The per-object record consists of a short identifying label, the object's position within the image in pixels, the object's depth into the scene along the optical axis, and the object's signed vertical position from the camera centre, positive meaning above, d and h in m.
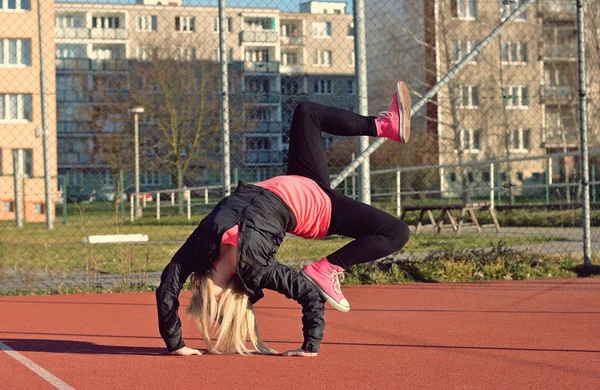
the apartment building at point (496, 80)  29.25 +3.91
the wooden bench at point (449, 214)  16.88 -0.31
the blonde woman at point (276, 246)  5.16 -0.26
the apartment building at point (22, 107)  25.54 +2.92
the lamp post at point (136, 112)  30.62 +3.06
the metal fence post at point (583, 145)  10.10 +0.52
